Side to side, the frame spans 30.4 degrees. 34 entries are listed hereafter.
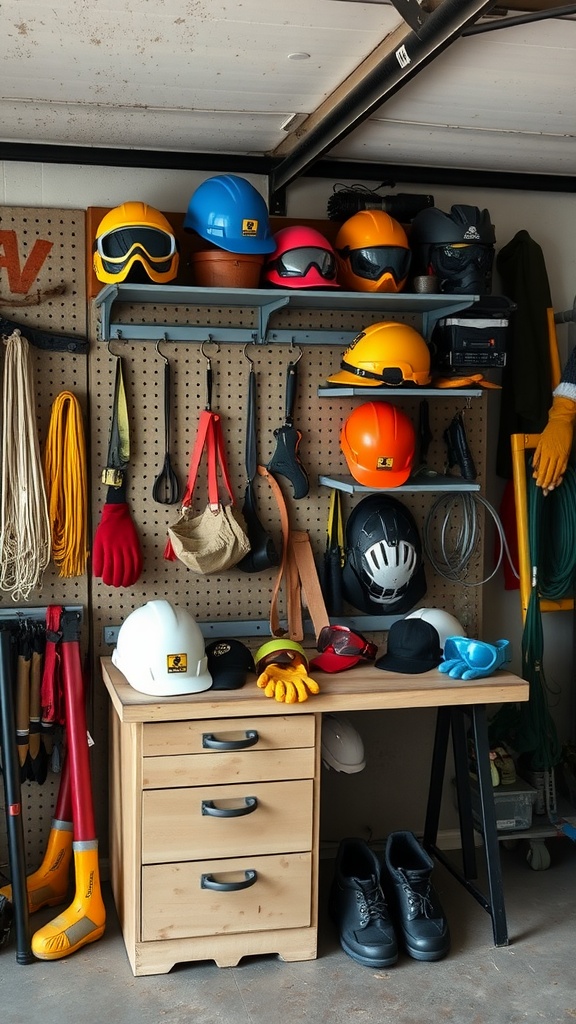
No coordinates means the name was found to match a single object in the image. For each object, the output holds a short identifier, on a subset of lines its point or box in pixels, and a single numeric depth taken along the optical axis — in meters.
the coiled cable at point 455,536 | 3.94
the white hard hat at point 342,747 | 3.58
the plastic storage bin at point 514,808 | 3.86
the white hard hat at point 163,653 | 3.16
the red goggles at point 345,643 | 3.50
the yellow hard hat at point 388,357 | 3.42
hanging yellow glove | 3.87
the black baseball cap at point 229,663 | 3.24
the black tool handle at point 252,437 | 3.72
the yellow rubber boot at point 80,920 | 3.25
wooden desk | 3.12
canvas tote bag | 3.53
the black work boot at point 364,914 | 3.25
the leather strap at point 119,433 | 3.60
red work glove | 3.58
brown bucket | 3.38
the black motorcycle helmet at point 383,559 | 3.64
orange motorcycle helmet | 3.49
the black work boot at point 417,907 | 3.30
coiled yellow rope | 3.55
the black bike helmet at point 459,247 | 3.55
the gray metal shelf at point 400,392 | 3.46
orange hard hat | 3.52
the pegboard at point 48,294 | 3.55
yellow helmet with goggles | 3.25
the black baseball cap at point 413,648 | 3.46
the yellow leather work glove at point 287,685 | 3.14
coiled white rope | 3.47
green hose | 3.98
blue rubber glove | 3.40
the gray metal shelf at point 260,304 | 3.39
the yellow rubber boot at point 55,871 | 3.55
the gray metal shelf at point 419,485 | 3.51
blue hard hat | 3.34
